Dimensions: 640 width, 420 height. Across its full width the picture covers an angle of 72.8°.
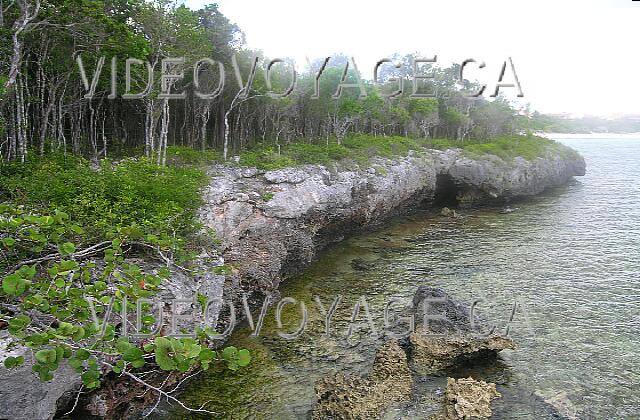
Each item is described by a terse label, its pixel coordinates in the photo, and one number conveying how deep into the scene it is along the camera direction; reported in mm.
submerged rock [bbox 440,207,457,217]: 33000
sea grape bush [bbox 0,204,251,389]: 3652
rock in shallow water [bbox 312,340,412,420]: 9688
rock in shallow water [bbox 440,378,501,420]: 9523
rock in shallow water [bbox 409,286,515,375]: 11914
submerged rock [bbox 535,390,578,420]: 9922
